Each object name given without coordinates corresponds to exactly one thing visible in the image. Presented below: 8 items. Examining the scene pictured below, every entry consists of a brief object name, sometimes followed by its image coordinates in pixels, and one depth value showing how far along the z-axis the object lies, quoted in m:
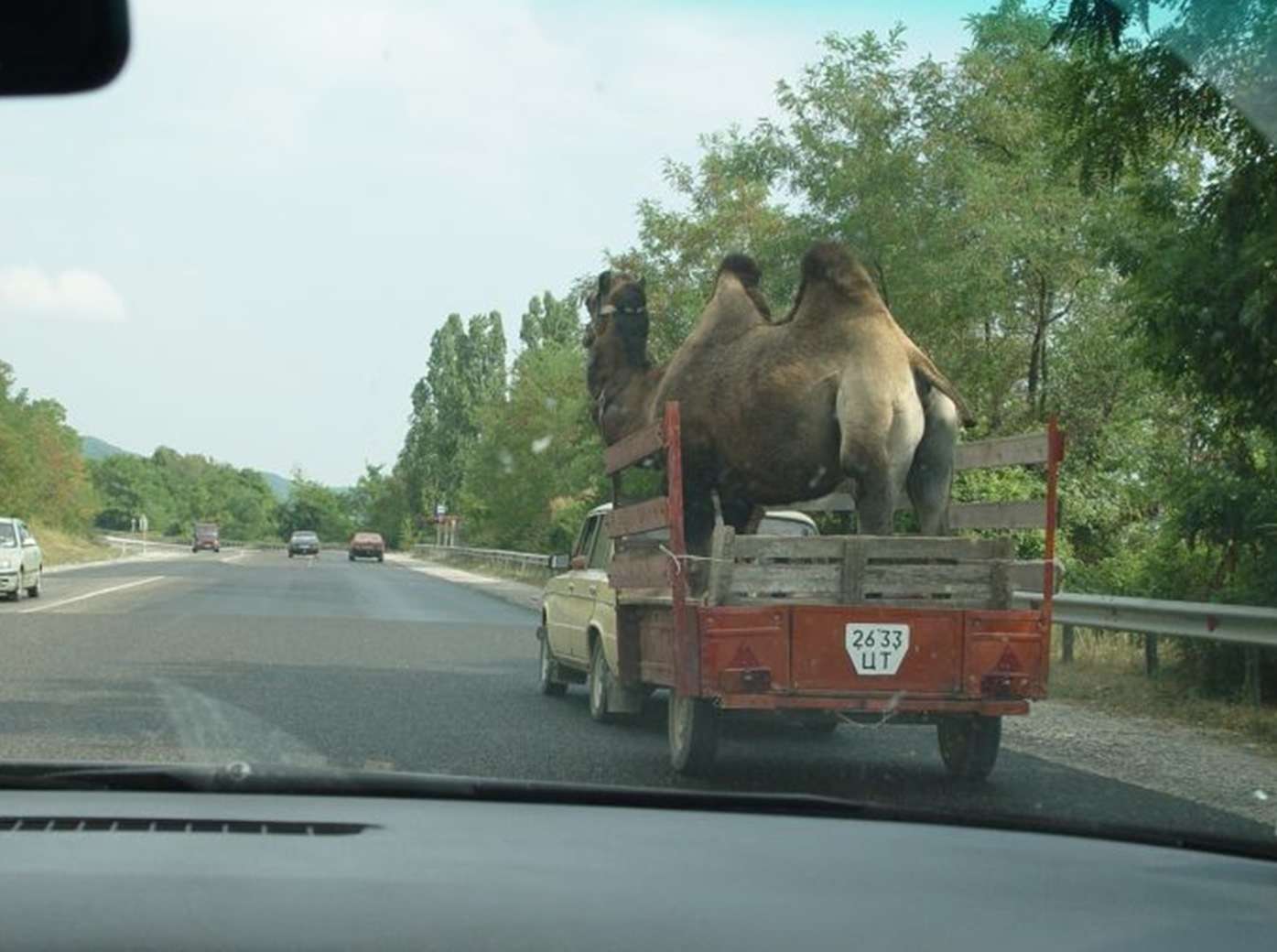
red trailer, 8.12
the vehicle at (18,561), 26.48
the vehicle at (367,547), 77.88
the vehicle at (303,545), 79.38
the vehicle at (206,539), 96.19
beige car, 10.70
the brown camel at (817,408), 9.50
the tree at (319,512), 145.75
